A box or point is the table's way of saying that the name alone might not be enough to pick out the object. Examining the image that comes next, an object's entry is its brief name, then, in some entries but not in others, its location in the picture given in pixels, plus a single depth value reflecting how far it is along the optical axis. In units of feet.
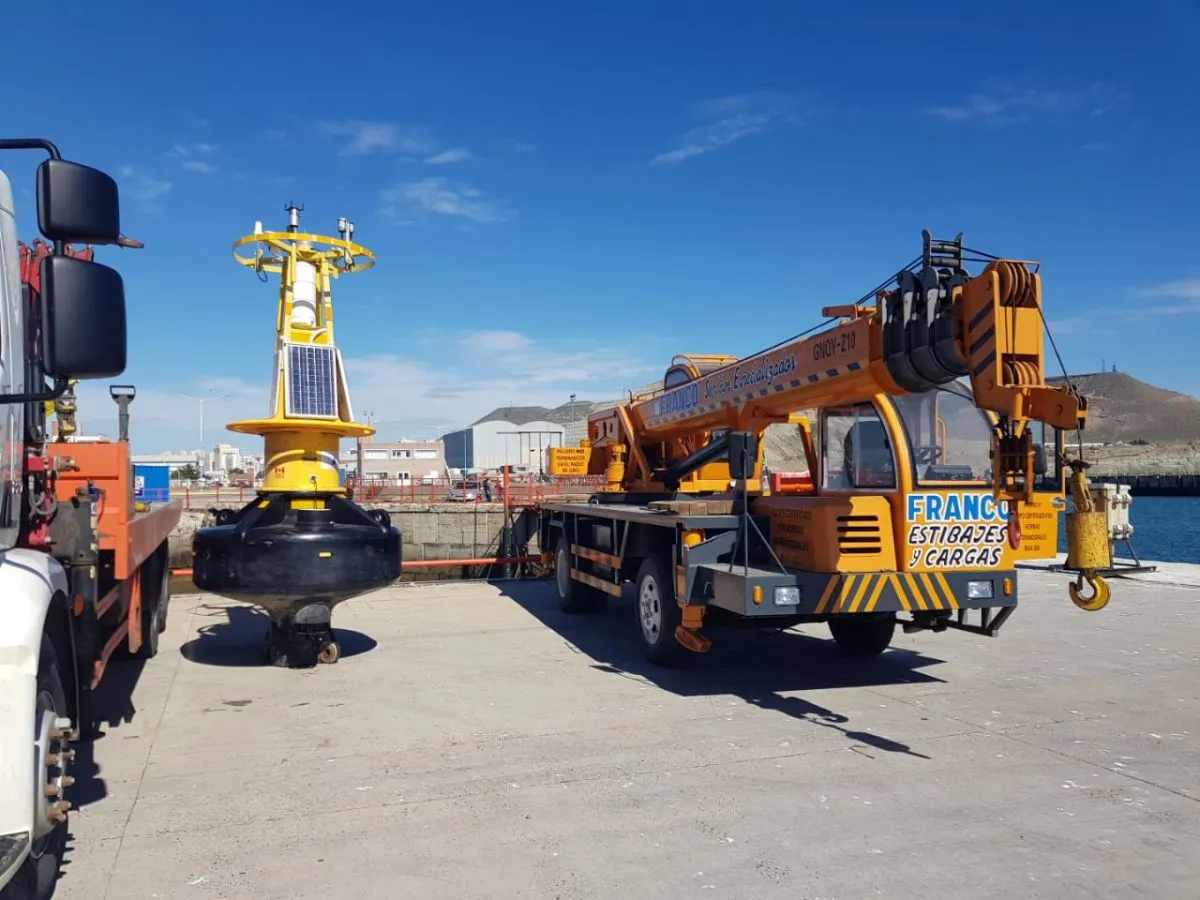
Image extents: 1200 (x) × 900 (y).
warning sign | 42.78
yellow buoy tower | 26.02
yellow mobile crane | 19.42
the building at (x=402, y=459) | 245.65
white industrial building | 269.23
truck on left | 10.06
